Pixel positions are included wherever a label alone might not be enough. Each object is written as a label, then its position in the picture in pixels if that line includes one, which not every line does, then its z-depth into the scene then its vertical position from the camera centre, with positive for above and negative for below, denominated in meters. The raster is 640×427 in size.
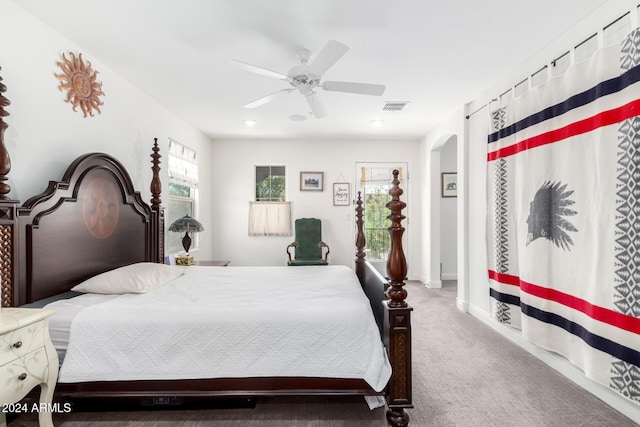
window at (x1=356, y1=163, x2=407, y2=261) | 5.68 +0.19
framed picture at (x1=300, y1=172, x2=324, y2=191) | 5.59 +0.56
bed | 1.77 -0.46
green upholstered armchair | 5.28 -0.47
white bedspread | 1.74 -0.75
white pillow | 2.25 -0.51
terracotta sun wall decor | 2.43 +1.07
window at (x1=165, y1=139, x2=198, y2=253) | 4.18 +0.39
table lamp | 3.63 -0.18
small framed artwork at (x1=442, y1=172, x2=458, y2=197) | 5.76 +0.52
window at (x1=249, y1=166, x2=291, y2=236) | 5.53 -0.10
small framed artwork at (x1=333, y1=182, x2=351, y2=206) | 5.61 +0.33
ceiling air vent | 3.80 +1.34
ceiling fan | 2.09 +1.04
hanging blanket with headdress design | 1.74 -0.03
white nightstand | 1.37 -0.69
